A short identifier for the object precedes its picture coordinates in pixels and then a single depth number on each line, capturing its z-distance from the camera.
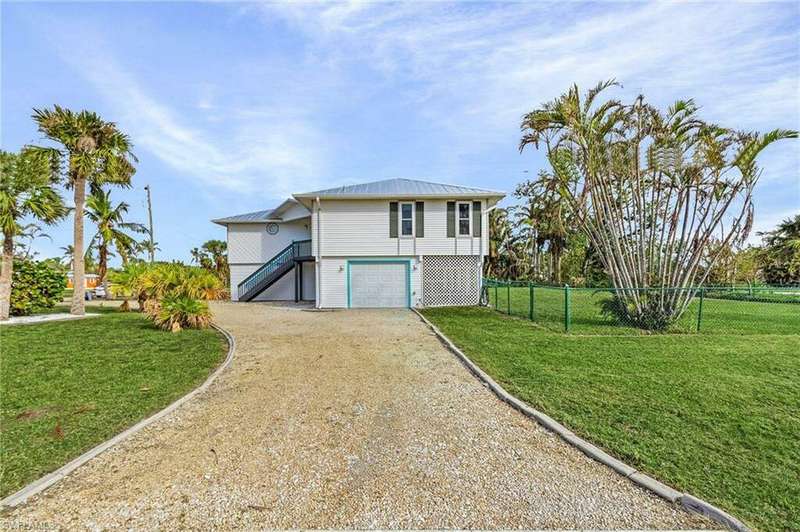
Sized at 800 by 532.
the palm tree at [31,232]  12.39
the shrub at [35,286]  13.28
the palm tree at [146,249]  25.14
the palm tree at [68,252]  41.81
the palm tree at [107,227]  18.42
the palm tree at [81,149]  13.01
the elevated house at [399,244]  15.59
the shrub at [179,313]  9.98
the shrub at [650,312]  9.82
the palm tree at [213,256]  29.95
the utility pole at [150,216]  28.64
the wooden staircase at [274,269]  18.86
